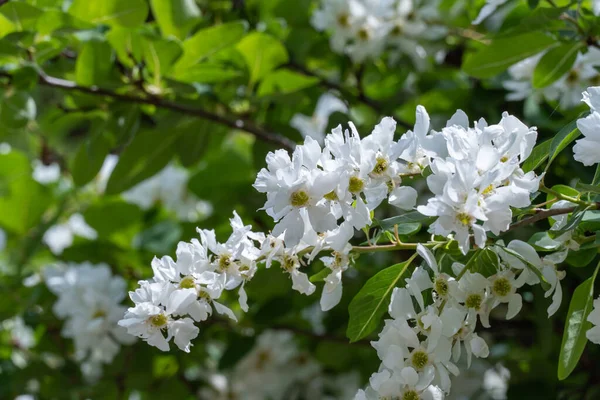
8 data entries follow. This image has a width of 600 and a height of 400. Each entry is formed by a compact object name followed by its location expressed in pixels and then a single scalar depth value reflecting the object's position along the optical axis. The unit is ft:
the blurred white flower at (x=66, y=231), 5.96
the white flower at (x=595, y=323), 3.13
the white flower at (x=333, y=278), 3.21
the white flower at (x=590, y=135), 3.06
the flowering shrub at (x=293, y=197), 3.13
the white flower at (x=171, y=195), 6.08
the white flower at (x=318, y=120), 5.10
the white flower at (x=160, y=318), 3.15
